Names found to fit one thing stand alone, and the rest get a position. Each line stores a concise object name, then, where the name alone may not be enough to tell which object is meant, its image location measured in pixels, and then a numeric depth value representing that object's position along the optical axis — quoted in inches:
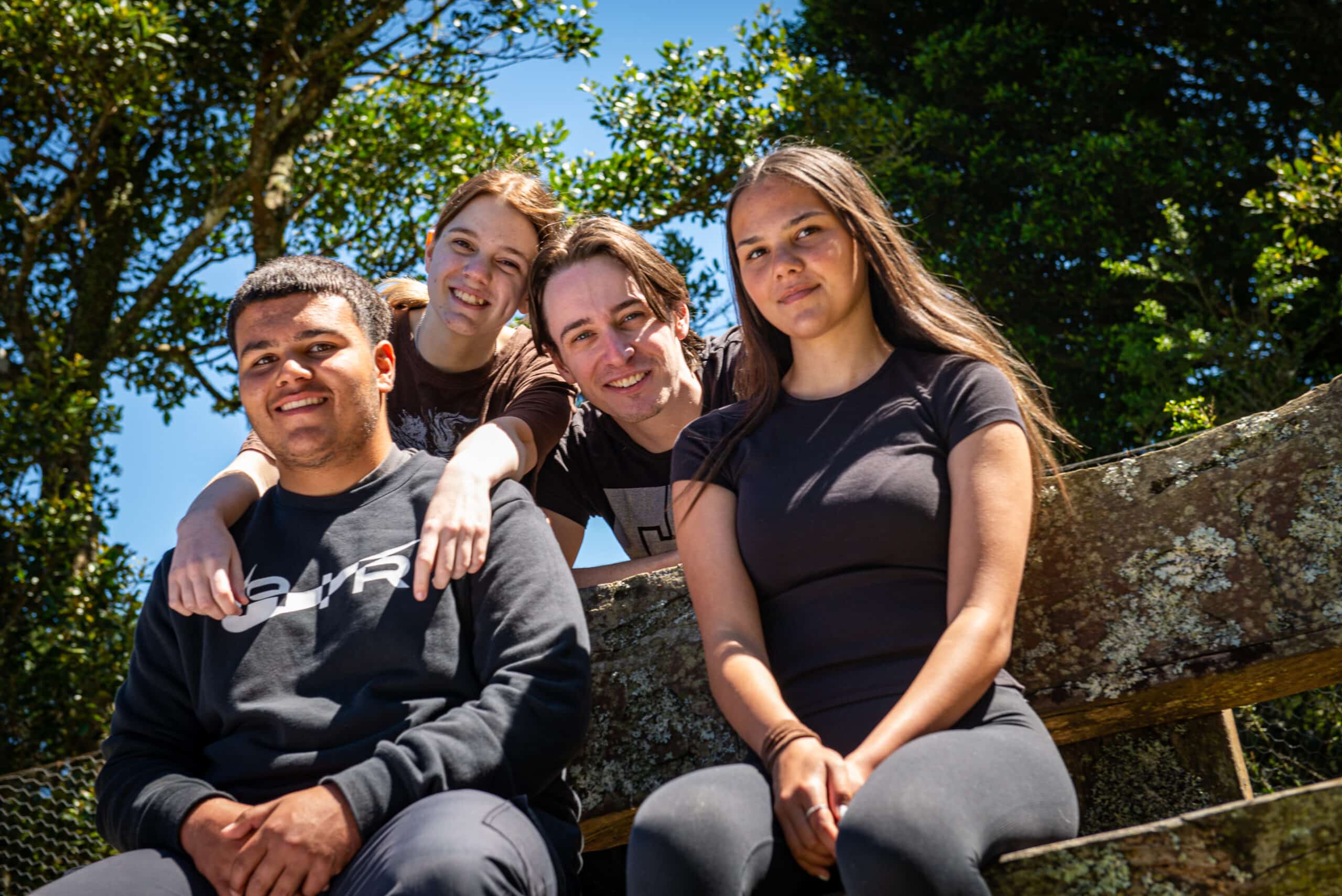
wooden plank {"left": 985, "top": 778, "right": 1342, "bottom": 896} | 48.1
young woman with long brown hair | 52.4
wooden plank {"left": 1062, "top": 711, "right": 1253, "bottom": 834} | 83.3
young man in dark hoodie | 57.8
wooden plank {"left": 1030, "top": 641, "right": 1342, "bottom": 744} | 71.8
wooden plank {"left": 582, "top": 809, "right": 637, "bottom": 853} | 82.4
